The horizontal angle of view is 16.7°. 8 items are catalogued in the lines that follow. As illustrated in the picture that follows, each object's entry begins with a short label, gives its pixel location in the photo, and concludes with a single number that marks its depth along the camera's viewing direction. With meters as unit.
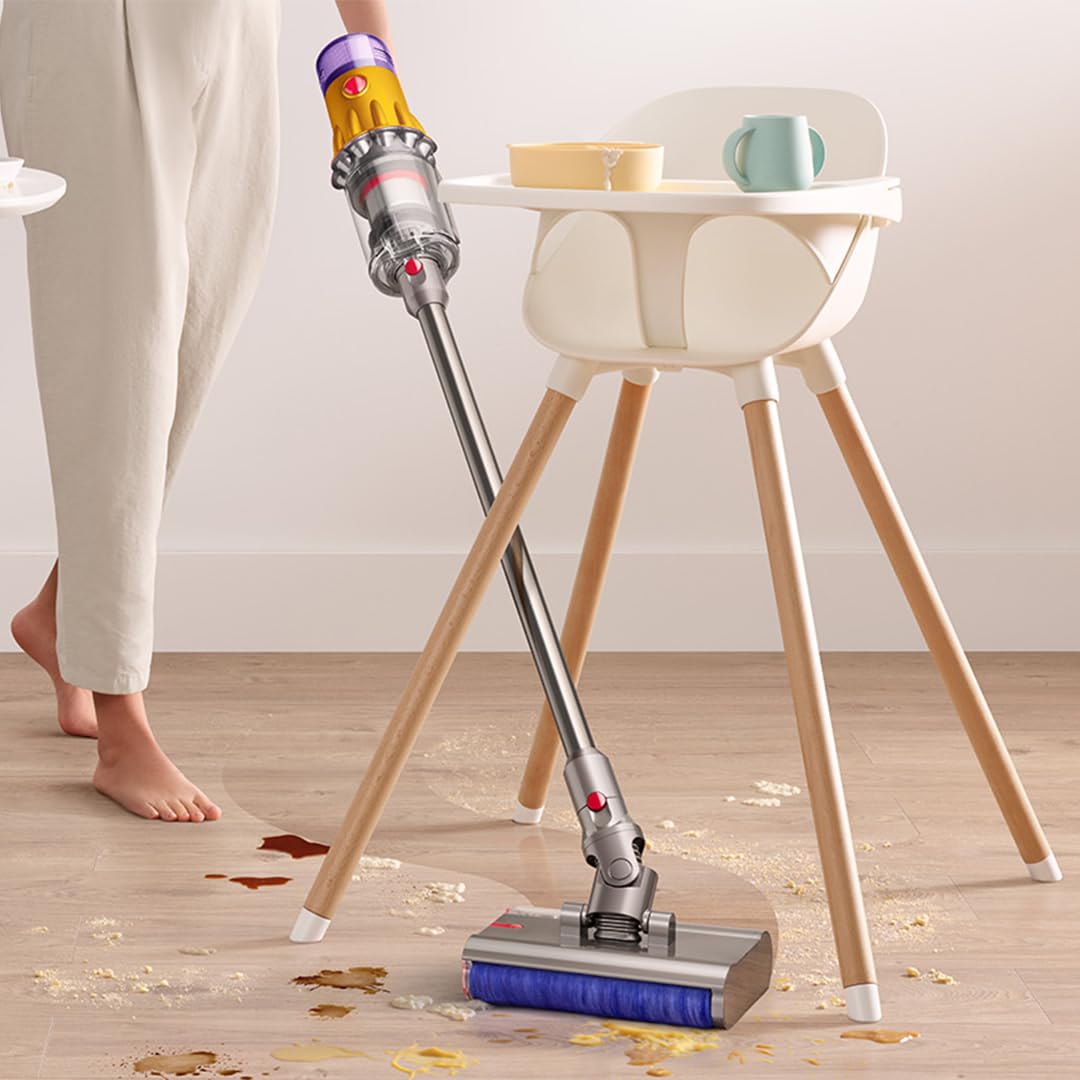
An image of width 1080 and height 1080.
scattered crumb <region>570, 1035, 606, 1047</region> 3.48
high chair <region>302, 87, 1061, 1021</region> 3.55
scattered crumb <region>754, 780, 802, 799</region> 4.24
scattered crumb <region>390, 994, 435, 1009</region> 3.55
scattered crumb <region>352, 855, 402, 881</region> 3.94
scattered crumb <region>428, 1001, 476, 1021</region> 3.53
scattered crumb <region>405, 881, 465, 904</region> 3.84
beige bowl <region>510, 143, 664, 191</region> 3.57
